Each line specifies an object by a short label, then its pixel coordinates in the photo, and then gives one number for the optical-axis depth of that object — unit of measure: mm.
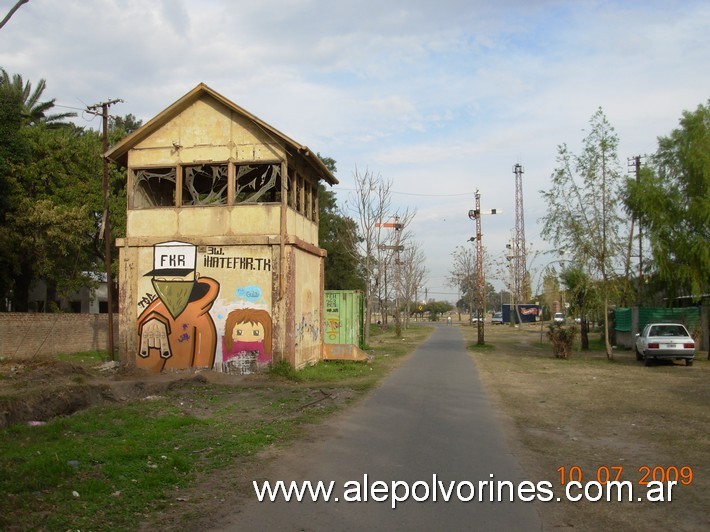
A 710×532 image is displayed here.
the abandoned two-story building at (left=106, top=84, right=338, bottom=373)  17625
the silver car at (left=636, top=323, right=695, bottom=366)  22406
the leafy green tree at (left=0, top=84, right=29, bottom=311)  26891
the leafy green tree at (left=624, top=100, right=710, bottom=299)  24547
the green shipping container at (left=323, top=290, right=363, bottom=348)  26094
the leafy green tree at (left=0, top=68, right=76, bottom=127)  33625
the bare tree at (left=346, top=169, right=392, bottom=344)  33638
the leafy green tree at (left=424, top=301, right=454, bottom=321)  120300
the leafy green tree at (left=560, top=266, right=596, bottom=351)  28547
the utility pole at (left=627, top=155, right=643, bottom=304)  27297
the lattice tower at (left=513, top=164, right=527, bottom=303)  69812
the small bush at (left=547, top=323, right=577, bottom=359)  26456
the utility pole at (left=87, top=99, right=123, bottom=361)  23188
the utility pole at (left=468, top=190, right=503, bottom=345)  35062
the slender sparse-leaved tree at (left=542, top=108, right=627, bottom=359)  25844
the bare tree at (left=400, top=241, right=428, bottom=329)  55888
